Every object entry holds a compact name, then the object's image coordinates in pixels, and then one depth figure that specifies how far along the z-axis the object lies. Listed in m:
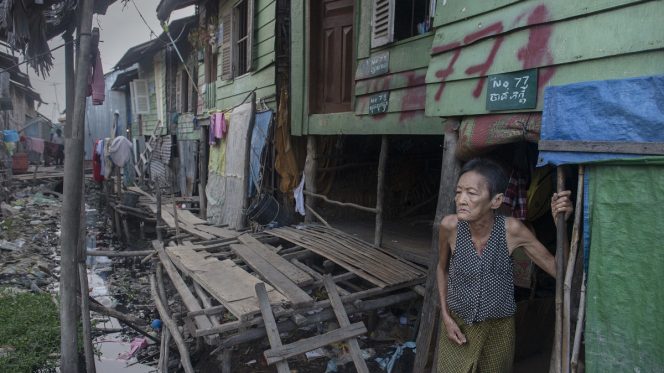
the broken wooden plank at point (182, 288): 4.05
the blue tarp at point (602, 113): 2.16
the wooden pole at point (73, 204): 4.09
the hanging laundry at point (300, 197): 7.88
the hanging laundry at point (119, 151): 13.61
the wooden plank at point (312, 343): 3.69
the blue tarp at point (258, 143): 8.12
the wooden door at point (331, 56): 7.05
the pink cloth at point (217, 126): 10.00
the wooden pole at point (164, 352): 4.69
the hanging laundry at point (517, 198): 3.92
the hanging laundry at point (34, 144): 25.12
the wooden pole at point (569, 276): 2.49
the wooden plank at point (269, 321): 3.72
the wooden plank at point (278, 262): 4.97
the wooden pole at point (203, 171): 11.57
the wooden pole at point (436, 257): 3.80
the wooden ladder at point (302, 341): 3.71
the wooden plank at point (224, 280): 4.22
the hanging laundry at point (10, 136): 17.56
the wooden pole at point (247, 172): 8.57
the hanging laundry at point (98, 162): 14.62
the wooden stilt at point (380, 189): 6.03
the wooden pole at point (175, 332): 4.11
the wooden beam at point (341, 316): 3.85
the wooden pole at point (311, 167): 7.66
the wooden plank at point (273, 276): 4.35
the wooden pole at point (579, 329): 2.46
